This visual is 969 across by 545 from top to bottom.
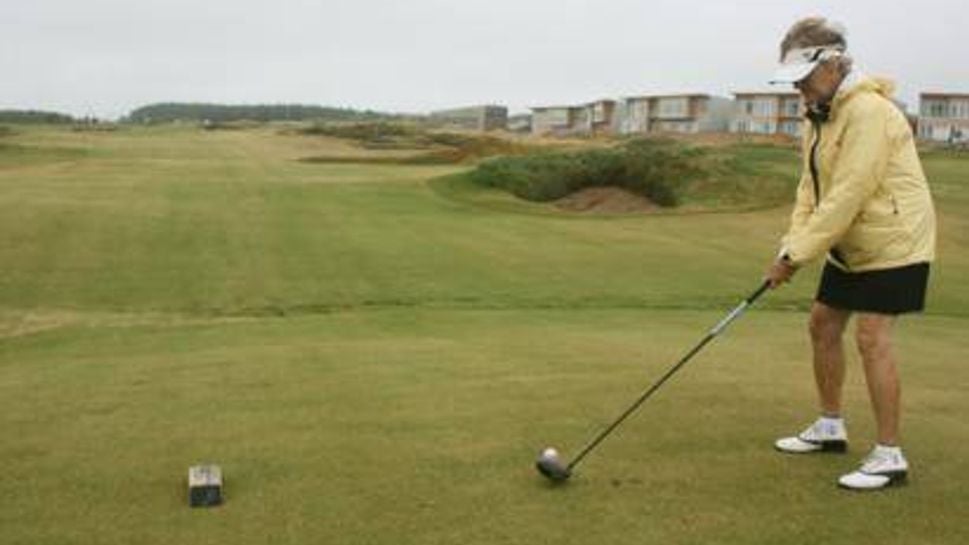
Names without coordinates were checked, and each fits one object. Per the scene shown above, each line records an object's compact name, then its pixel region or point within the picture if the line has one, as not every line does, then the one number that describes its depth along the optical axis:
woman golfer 6.20
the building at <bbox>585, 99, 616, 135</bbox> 135.12
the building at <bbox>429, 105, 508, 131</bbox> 146.00
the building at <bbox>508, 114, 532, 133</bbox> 159.48
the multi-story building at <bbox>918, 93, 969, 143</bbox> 103.56
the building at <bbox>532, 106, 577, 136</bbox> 143.38
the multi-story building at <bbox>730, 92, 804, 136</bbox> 108.69
